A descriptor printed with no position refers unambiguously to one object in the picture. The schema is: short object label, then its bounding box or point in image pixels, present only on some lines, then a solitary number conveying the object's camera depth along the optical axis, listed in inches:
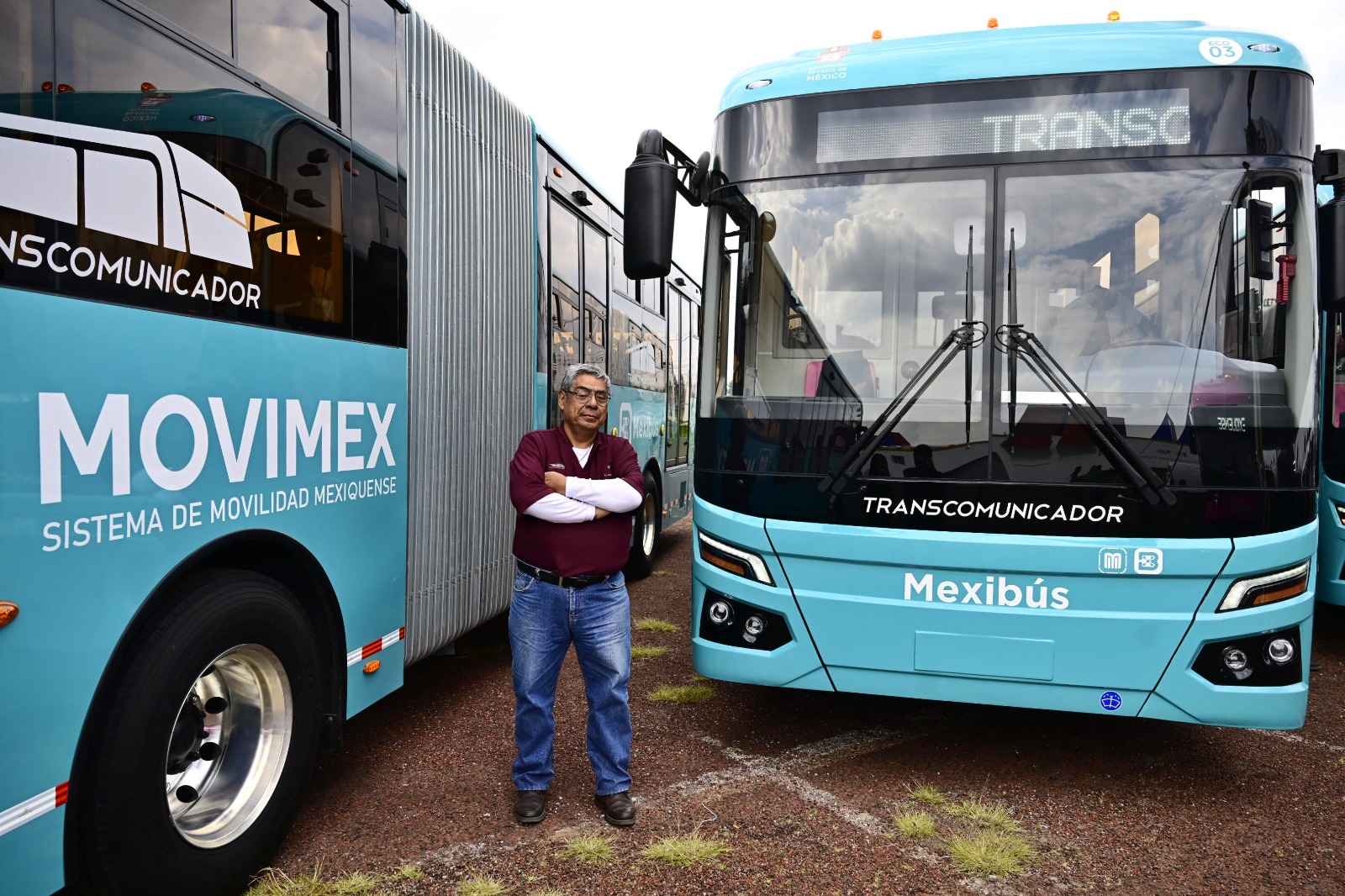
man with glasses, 130.9
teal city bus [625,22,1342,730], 136.1
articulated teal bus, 83.3
